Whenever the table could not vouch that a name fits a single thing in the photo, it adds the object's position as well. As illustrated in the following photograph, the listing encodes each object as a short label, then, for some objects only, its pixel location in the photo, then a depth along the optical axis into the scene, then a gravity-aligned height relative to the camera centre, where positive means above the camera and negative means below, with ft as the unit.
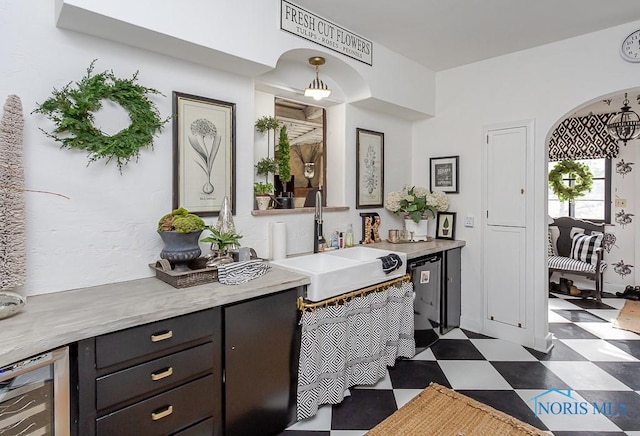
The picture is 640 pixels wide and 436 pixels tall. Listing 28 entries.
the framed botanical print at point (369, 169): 10.90 +1.41
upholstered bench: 14.80 -1.53
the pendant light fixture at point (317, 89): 8.62 +3.02
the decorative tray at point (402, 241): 11.09 -0.89
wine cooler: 3.82 -2.09
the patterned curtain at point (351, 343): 6.66 -2.77
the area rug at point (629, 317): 11.77 -3.69
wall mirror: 10.74 +2.07
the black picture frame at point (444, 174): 11.88 +1.35
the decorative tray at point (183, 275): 5.88 -1.08
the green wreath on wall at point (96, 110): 5.63 +1.61
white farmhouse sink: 6.78 -1.24
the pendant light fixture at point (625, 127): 13.08 +3.26
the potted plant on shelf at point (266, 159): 9.11 +1.39
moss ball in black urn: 6.20 -0.42
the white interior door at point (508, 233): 10.39 -0.58
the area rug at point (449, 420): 6.57 -4.02
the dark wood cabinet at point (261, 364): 5.74 -2.62
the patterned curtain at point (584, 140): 16.06 +3.49
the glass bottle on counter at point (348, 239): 10.27 -0.77
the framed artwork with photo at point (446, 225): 11.93 -0.40
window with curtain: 16.53 +0.71
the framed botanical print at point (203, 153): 6.98 +1.21
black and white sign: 7.67 +4.31
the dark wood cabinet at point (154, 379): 4.37 -2.27
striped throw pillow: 14.99 -1.41
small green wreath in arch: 16.87 +1.69
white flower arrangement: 11.17 +0.36
